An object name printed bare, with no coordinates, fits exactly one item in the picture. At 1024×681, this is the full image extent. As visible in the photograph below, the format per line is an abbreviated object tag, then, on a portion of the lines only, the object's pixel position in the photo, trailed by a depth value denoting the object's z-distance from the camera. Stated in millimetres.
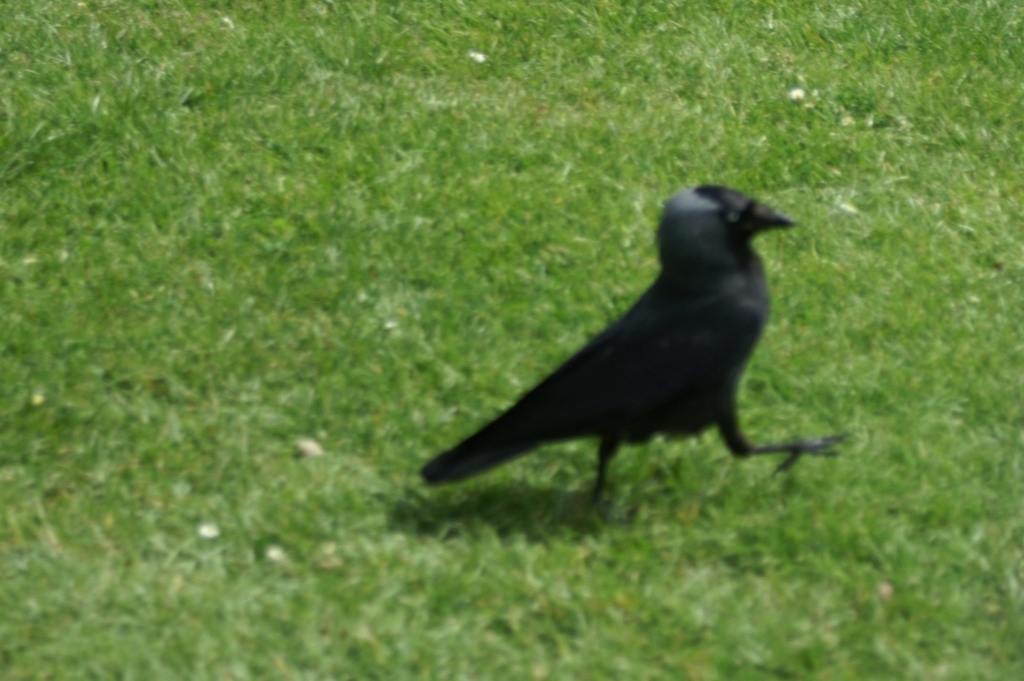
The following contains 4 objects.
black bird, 7441
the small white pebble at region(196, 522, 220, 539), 7805
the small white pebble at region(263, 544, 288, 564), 7633
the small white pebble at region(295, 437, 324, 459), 8437
